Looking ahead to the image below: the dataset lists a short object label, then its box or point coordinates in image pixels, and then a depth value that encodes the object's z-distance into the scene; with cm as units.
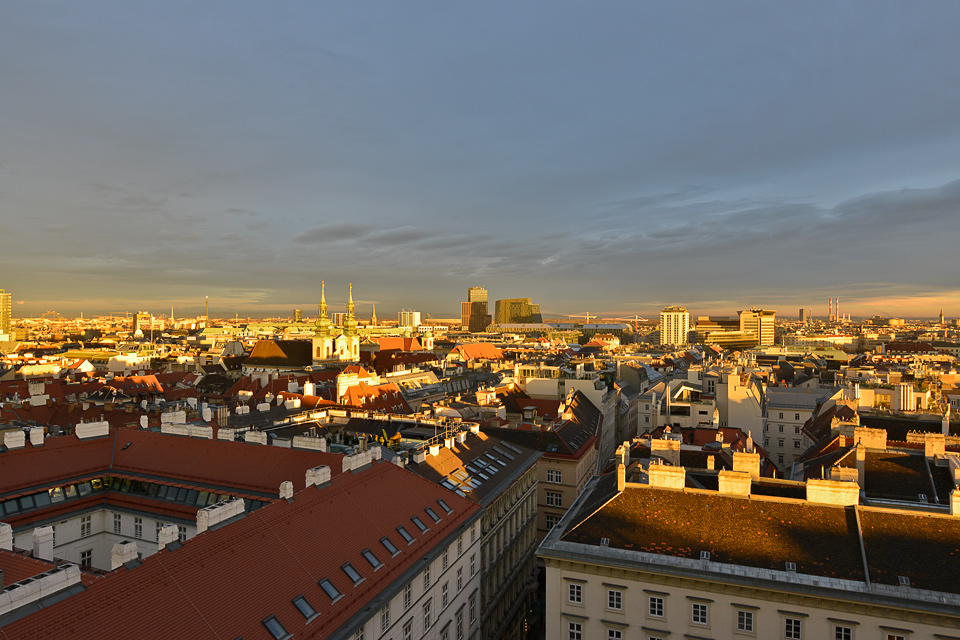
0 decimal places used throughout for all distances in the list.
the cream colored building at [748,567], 2719
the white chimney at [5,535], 2519
